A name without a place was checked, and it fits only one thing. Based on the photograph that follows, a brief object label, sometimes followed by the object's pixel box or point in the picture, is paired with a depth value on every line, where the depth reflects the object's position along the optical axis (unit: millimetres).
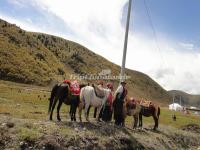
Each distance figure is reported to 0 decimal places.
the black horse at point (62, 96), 7878
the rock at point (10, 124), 6158
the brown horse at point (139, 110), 9605
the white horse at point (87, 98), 8253
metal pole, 10227
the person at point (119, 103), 9079
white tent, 44497
